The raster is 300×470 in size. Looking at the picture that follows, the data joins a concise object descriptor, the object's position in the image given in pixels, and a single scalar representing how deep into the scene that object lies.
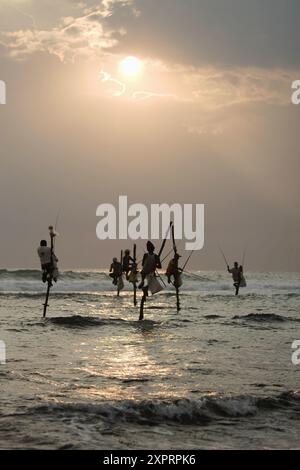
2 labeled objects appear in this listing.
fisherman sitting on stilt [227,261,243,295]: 43.03
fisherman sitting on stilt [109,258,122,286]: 40.53
